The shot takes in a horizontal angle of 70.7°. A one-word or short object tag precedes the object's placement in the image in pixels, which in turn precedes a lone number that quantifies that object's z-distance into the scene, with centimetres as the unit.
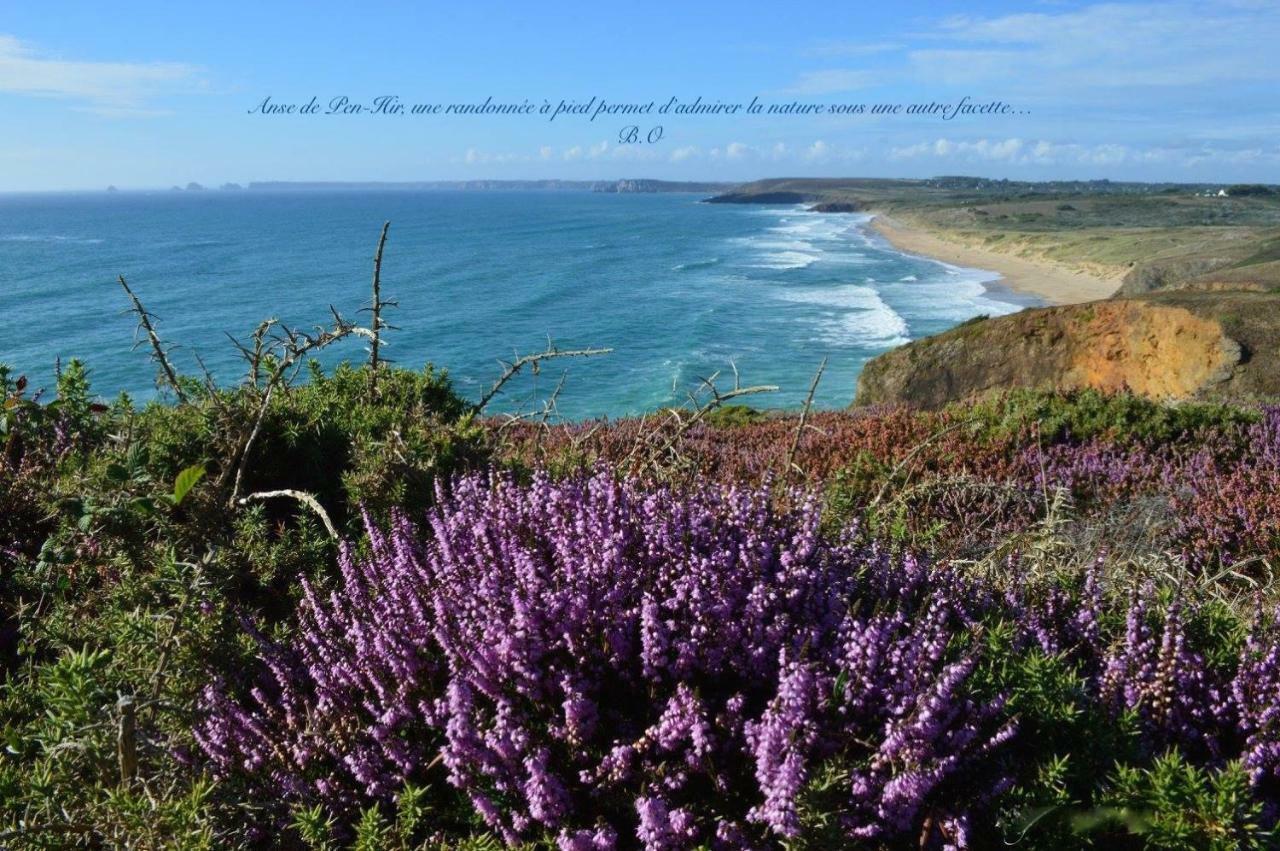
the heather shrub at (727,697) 203
